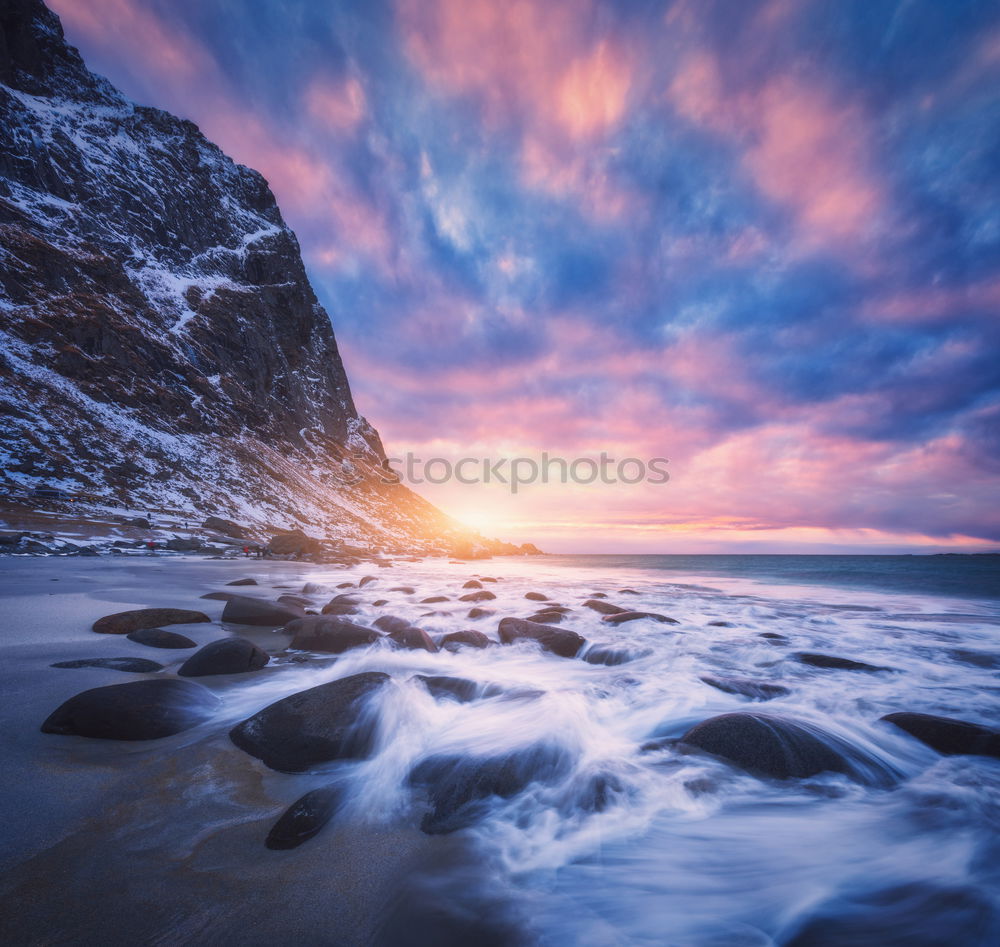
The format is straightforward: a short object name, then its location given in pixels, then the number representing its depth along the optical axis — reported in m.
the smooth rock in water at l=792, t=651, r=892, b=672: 6.01
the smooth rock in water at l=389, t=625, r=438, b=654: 6.02
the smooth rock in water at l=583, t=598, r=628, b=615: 10.25
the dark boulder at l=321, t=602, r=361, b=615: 8.51
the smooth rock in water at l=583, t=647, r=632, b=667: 6.14
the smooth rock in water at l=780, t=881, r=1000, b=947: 1.76
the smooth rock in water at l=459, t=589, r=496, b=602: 11.75
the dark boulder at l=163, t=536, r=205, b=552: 21.86
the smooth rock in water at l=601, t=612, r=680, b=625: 8.82
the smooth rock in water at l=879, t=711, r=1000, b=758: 3.40
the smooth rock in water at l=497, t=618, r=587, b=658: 6.45
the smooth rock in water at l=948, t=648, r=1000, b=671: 6.67
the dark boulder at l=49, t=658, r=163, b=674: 4.03
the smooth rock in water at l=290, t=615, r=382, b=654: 5.77
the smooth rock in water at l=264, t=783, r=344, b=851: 2.09
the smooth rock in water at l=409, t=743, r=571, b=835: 2.48
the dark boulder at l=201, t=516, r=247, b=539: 33.44
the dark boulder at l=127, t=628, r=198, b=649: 5.12
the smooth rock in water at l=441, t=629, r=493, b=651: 6.40
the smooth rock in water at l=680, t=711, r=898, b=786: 3.08
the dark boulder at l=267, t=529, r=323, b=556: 29.88
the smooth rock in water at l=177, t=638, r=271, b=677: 4.37
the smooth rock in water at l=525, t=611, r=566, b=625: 8.61
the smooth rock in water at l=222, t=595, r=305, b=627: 6.91
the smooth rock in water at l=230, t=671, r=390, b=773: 2.90
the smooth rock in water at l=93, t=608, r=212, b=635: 5.43
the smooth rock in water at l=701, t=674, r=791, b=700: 4.77
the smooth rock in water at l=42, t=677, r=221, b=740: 2.84
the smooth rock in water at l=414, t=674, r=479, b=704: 4.35
